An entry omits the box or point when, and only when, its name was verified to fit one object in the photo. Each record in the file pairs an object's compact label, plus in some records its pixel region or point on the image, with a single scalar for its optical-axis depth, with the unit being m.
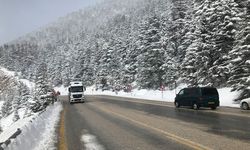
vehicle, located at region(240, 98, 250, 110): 25.33
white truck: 48.47
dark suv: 27.72
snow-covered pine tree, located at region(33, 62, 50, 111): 45.14
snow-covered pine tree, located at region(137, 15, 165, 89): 62.47
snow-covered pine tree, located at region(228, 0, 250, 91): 28.98
